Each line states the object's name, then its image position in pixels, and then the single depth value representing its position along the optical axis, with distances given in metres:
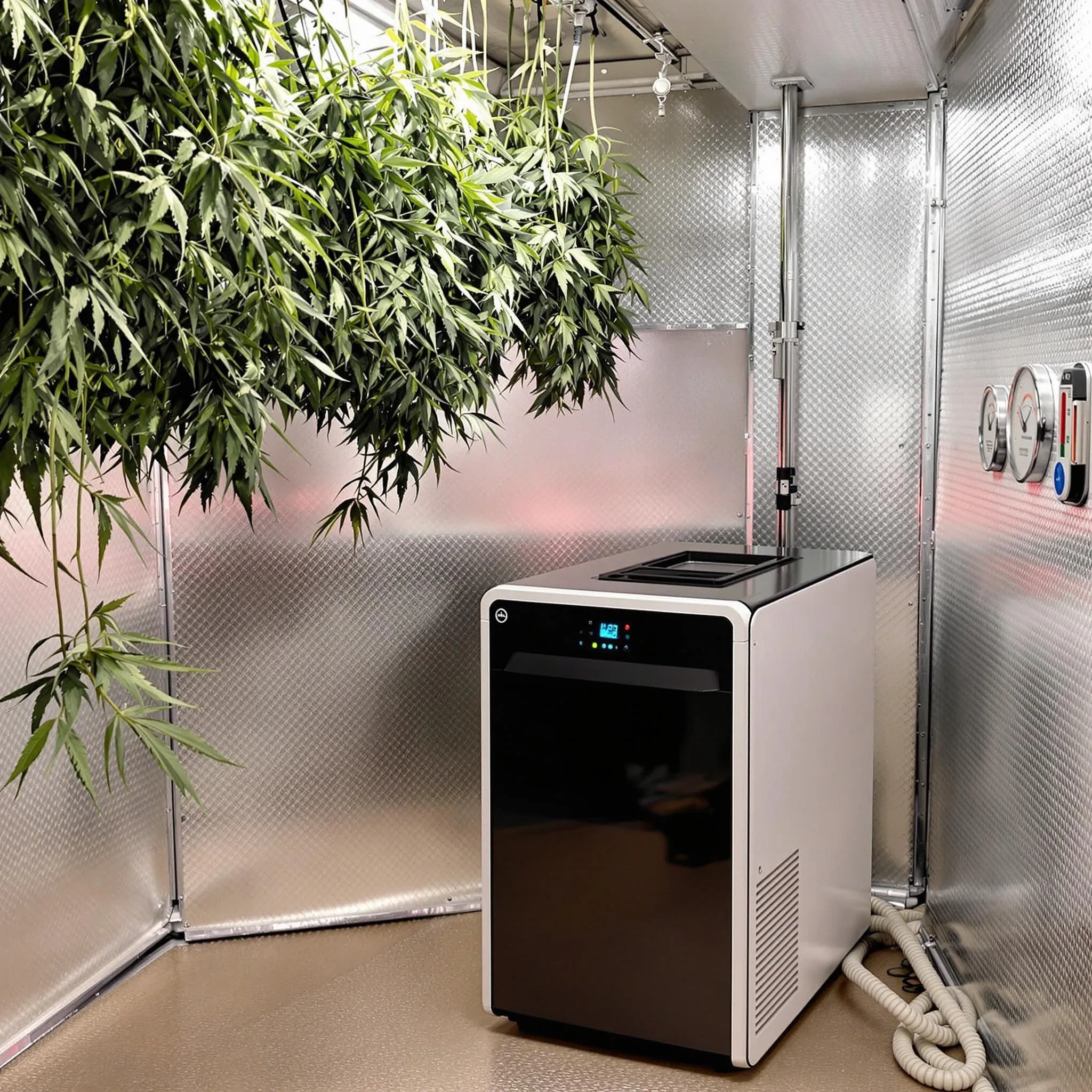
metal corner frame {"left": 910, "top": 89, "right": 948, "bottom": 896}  3.61
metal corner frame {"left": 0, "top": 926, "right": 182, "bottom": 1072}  2.95
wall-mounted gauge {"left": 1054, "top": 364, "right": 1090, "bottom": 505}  2.14
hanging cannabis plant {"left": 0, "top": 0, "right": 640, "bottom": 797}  1.73
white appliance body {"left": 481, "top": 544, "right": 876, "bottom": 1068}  2.75
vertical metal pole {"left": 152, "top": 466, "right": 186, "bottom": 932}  3.44
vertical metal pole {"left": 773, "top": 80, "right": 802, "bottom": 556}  3.64
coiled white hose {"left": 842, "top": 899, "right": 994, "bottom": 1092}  2.72
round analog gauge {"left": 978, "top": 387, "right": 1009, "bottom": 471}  2.67
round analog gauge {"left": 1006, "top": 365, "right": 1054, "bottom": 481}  2.31
